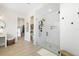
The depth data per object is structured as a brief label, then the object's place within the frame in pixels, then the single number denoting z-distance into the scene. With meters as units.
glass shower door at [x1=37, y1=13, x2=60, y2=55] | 1.68
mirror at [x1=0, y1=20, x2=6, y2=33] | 1.64
